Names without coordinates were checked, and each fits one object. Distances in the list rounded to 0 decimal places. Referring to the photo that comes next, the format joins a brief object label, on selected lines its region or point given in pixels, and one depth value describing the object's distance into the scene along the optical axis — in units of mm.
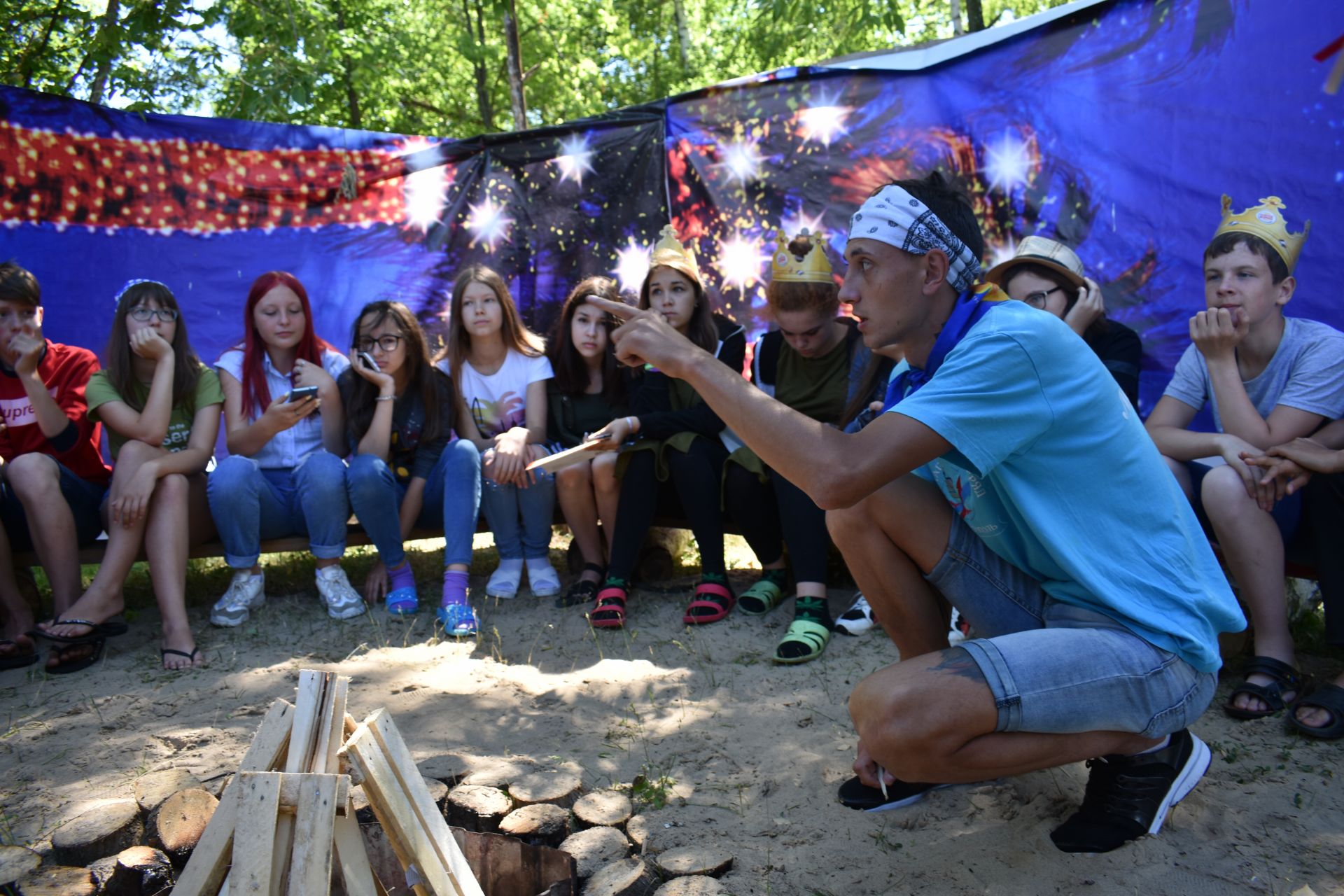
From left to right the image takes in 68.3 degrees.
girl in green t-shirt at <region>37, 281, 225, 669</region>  3744
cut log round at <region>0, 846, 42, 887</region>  2102
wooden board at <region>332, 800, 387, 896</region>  1810
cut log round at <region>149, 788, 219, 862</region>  2238
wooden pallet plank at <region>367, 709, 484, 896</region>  1901
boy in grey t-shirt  3006
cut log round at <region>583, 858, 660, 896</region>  2055
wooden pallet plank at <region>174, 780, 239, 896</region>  1715
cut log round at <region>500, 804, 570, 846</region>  2256
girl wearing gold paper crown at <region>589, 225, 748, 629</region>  3977
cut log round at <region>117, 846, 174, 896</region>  2152
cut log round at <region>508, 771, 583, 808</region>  2359
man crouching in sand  1962
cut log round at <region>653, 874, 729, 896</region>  2057
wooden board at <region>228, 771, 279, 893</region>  1613
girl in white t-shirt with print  4312
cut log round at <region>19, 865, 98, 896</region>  2064
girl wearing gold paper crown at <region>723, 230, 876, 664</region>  3840
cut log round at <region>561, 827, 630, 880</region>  2154
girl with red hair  4078
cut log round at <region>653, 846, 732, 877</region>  2137
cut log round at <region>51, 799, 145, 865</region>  2203
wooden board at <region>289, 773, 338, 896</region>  1640
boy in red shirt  3805
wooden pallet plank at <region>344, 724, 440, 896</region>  1817
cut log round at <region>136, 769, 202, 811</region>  2367
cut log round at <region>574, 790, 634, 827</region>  2316
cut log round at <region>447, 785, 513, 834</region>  2305
